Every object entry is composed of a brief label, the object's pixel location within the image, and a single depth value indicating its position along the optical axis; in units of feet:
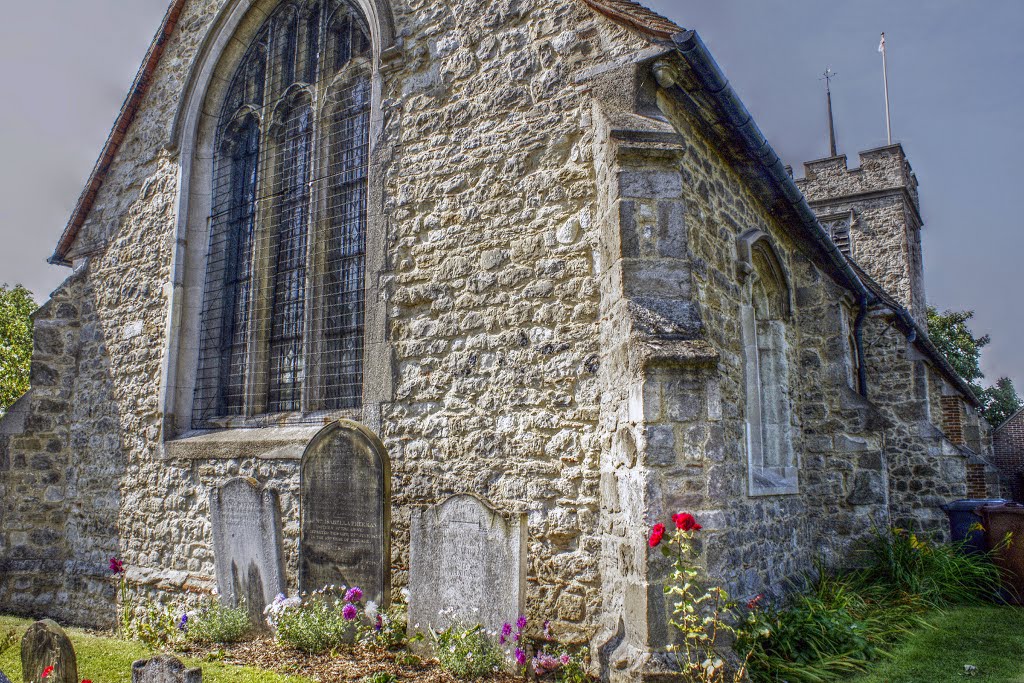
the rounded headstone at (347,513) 19.40
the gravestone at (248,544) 21.28
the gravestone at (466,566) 17.01
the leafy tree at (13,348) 56.80
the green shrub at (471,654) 16.40
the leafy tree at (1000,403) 123.95
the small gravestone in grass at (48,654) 15.65
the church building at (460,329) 17.38
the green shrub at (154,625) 22.31
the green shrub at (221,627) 20.59
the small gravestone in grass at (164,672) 12.96
